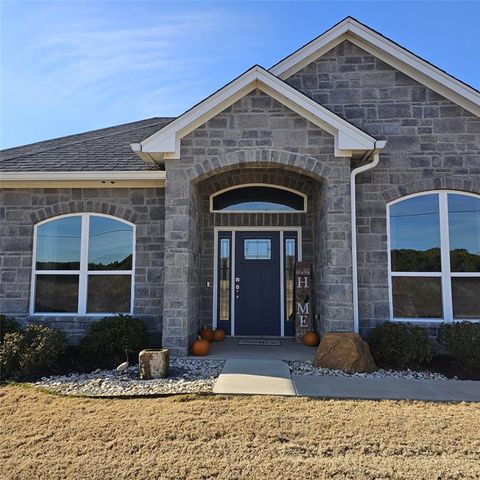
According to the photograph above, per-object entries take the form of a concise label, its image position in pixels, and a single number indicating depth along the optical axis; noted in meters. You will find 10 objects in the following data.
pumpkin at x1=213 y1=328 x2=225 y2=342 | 8.72
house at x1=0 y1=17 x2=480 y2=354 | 7.27
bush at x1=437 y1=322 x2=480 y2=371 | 6.72
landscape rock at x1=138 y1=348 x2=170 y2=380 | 6.07
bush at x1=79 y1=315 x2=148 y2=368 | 7.05
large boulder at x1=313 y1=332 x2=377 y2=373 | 6.41
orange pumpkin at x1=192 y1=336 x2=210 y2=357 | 7.22
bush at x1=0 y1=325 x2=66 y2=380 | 6.21
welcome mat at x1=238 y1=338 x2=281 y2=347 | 8.40
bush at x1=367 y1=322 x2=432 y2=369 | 6.79
